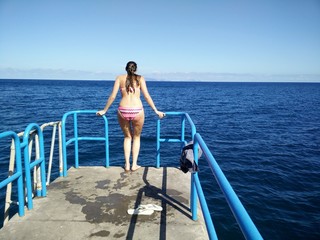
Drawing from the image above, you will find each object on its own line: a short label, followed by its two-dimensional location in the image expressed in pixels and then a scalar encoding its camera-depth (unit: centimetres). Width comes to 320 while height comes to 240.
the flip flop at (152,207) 391
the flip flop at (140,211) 379
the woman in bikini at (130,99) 481
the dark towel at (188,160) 342
